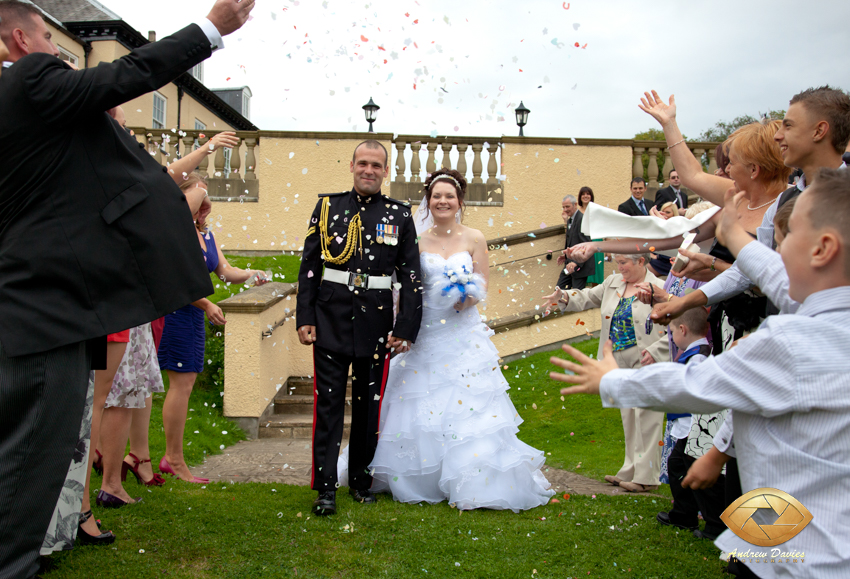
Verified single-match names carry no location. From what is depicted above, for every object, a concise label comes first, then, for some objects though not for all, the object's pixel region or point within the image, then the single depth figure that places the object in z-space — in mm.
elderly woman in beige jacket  4918
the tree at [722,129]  32344
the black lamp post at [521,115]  13414
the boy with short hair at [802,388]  1729
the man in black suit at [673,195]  9938
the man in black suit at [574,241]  10133
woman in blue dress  4820
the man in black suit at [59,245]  2314
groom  4359
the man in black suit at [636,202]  9727
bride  4312
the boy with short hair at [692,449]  3508
